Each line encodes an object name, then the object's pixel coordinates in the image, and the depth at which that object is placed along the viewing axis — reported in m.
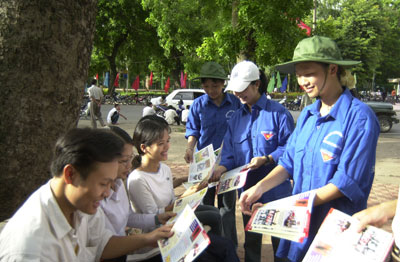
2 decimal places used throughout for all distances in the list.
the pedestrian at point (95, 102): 12.41
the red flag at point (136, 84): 30.90
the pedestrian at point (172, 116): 14.59
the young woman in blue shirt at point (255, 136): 2.81
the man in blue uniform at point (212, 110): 3.68
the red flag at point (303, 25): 9.64
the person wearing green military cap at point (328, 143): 1.75
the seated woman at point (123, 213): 2.19
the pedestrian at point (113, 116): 13.77
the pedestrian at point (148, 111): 11.10
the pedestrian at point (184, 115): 13.80
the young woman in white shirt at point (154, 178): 2.47
